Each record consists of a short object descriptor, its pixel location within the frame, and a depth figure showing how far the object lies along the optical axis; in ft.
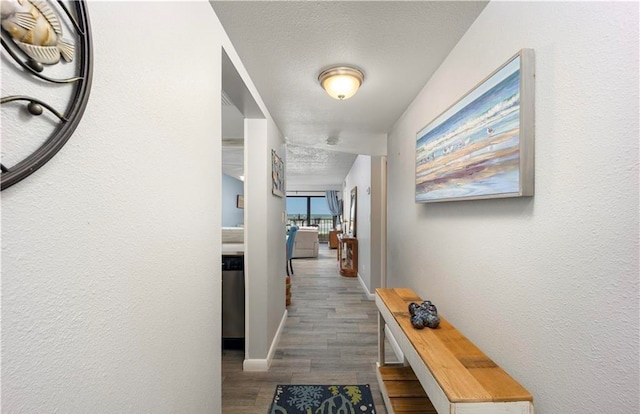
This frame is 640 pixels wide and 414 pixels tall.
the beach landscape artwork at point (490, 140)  2.87
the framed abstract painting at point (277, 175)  8.28
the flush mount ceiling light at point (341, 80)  5.32
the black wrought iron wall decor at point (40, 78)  1.33
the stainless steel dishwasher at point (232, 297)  8.51
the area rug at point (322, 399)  6.04
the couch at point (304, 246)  25.71
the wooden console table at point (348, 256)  18.12
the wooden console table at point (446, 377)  2.76
